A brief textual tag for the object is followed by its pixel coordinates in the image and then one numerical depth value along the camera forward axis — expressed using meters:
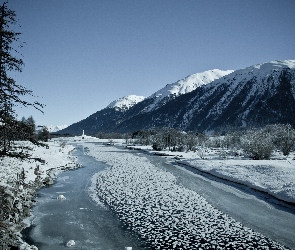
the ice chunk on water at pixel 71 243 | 12.85
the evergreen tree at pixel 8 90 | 11.41
